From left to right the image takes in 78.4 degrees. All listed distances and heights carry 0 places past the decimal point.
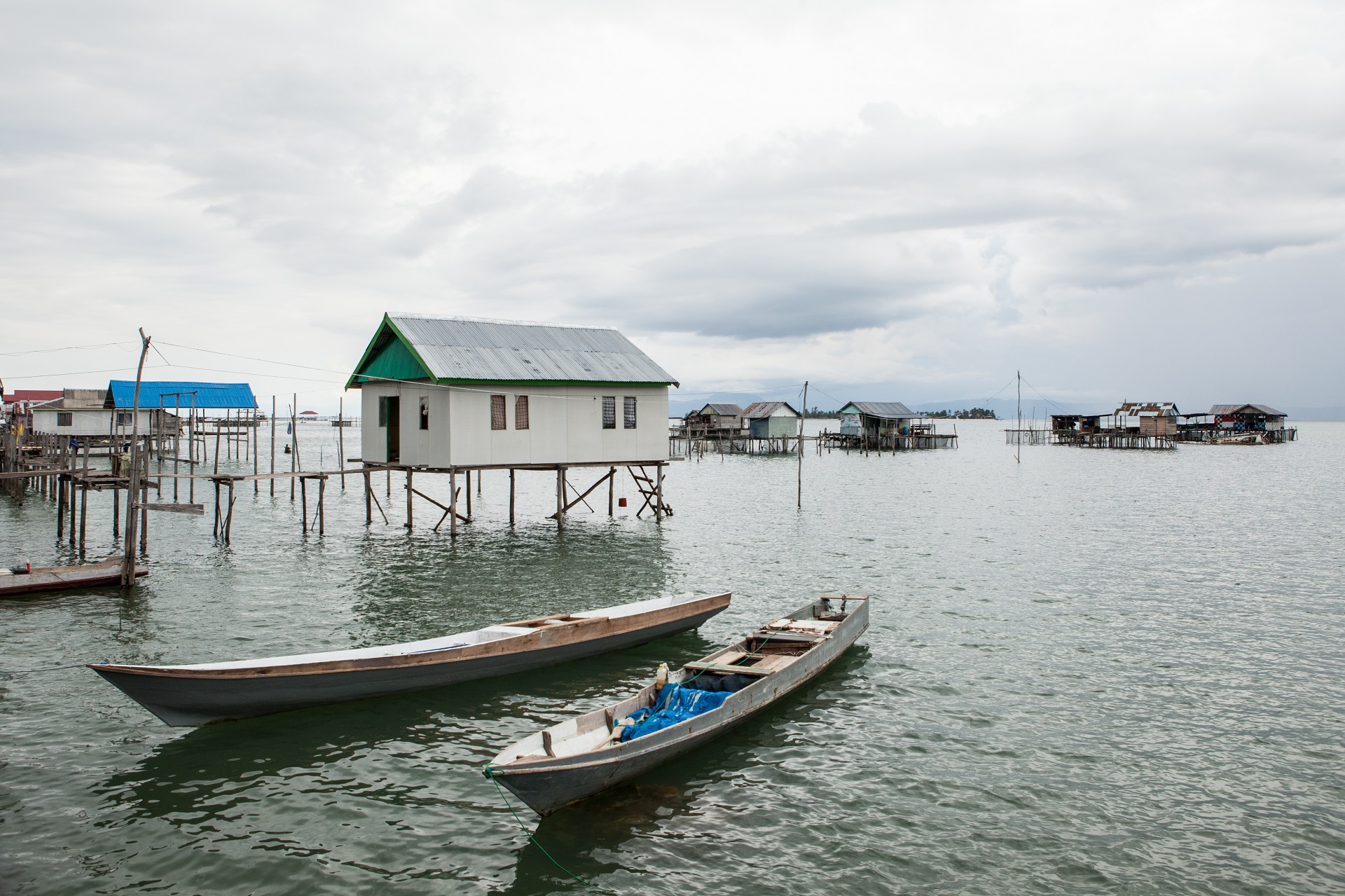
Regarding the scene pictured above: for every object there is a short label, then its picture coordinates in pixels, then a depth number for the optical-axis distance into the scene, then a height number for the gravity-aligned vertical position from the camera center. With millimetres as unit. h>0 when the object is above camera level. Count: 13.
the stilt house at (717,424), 95875 +1768
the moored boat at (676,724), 9602 -3910
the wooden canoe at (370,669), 11633 -3646
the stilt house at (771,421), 93500 +2065
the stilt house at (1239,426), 114438 +1682
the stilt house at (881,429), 98875 +1255
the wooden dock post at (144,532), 25766 -2946
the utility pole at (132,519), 20812 -2045
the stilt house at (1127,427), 103000 +1442
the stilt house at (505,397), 27859 +1558
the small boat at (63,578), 19922 -3450
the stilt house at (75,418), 70125 +1895
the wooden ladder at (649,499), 36488 -2750
